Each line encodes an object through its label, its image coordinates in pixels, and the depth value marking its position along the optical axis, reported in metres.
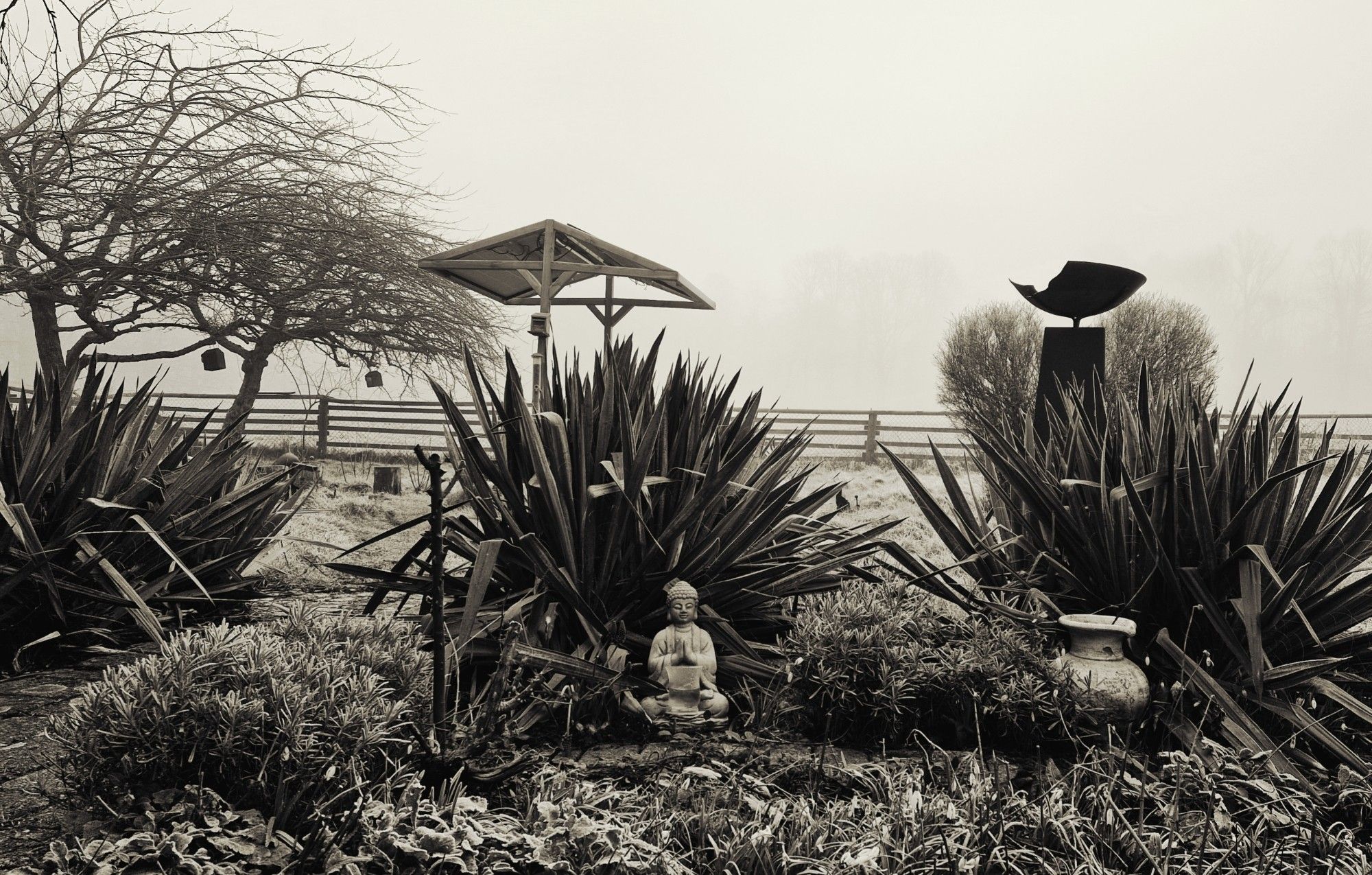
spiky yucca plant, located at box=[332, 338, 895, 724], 3.54
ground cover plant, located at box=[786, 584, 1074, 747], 3.23
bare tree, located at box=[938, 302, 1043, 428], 15.70
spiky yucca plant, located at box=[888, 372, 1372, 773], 3.30
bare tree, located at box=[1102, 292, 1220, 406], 15.57
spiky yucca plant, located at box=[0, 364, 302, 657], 4.00
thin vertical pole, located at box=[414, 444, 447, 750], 2.48
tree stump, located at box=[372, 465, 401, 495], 12.16
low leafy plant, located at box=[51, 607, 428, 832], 2.48
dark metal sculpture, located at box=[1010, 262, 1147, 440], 5.98
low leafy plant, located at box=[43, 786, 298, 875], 2.13
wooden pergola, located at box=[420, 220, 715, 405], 8.85
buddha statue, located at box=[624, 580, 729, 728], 3.28
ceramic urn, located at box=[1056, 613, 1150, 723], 3.23
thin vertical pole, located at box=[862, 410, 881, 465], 19.59
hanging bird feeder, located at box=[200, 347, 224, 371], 14.00
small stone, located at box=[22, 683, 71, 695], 3.63
